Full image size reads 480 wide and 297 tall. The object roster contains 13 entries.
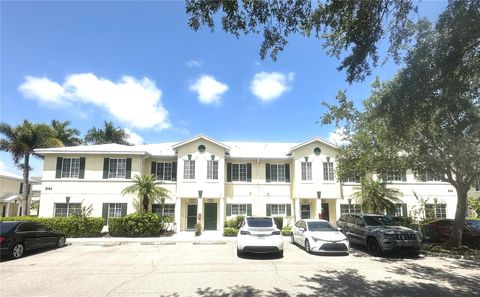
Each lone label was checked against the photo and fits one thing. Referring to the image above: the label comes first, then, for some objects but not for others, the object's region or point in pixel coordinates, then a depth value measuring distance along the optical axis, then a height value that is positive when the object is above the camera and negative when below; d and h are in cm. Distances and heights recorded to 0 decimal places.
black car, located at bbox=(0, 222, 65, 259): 1276 -143
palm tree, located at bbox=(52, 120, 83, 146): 3594 +783
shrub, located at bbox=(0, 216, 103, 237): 2050 -133
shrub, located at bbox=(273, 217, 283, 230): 2389 -127
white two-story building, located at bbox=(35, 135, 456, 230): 2406 +168
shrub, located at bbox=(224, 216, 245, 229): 2307 -131
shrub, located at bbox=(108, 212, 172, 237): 2105 -138
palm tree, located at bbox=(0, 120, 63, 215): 2866 +554
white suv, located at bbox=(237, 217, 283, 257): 1252 -139
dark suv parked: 1337 -134
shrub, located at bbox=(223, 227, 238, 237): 2152 -186
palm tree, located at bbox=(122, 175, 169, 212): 2288 +99
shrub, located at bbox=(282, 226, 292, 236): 2184 -183
